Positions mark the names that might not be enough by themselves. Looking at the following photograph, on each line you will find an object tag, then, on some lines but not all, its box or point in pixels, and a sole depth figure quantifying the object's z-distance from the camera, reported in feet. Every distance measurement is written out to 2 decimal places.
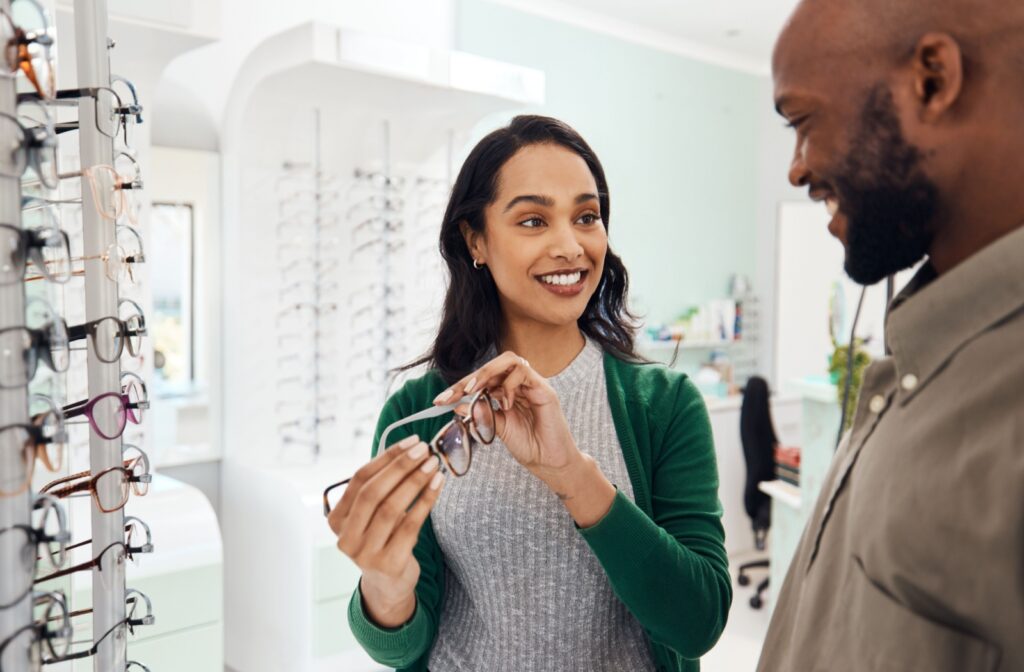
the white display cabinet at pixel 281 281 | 10.30
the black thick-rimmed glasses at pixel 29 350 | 2.09
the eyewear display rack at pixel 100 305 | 2.80
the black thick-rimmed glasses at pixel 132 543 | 2.85
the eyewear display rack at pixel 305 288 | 11.75
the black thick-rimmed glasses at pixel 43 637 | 2.18
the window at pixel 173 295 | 11.30
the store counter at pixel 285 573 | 10.21
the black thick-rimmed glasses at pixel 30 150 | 2.09
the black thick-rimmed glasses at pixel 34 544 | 2.15
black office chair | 13.96
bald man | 1.94
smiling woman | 3.58
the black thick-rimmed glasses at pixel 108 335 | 2.73
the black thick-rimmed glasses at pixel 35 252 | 2.09
